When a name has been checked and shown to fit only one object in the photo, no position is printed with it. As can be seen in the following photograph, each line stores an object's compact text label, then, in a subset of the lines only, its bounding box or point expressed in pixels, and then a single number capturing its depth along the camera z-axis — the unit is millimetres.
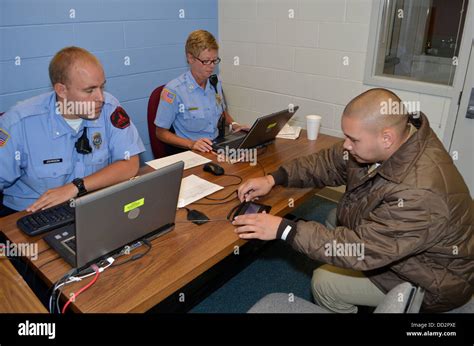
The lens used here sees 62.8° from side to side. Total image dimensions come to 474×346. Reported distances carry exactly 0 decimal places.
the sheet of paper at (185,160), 2053
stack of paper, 2533
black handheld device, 1598
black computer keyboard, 1424
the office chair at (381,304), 1009
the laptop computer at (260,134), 2083
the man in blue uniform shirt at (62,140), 1709
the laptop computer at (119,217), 1118
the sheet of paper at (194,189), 1708
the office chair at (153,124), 2539
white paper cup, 2434
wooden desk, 1152
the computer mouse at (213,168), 1951
